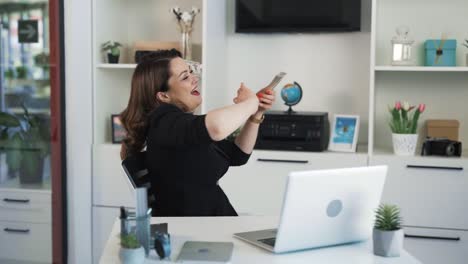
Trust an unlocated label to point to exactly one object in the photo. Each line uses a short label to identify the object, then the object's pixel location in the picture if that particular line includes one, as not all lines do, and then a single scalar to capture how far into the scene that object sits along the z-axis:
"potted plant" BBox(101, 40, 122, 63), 4.13
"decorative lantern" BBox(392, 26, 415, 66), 3.85
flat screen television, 3.98
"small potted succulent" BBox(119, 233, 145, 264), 1.86
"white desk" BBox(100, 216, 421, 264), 1.97
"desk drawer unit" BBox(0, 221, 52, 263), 3.74
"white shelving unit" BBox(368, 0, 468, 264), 3.66
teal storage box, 3.80
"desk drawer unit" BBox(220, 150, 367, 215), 3.78
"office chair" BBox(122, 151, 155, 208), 2.36
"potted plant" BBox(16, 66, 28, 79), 3.71
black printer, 3.82
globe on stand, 3.97
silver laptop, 1.93
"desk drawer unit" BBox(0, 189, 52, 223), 3.73
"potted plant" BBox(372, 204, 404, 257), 2.00
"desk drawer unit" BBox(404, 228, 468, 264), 3.67
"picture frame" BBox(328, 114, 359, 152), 3.86
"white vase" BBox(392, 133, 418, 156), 3.71
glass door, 3.66
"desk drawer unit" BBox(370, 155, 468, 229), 3.63
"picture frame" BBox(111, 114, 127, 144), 4.15
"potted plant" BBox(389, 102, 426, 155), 3.72
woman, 2.47
